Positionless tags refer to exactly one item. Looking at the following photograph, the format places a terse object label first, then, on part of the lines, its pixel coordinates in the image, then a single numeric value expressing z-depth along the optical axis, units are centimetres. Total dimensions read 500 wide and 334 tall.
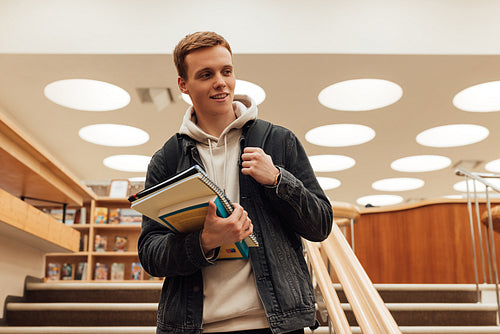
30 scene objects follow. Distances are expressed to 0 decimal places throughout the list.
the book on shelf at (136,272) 727
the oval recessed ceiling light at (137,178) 1223
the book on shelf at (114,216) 733
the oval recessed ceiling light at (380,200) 1493
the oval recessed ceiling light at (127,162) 1081
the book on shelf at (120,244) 735
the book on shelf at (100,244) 726
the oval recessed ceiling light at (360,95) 764
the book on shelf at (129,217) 736
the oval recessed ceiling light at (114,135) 910
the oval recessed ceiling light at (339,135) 945
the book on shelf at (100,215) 725
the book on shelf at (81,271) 702
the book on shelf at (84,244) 725
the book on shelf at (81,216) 739
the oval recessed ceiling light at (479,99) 768
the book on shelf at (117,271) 725
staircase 313
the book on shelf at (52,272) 660
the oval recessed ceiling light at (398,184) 1292
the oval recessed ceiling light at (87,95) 741
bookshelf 716
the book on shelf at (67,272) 695
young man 105
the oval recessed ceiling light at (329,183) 1252
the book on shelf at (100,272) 717
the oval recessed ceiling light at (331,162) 1101
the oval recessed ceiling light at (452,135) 933
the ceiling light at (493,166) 1111
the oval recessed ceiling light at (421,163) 1112
